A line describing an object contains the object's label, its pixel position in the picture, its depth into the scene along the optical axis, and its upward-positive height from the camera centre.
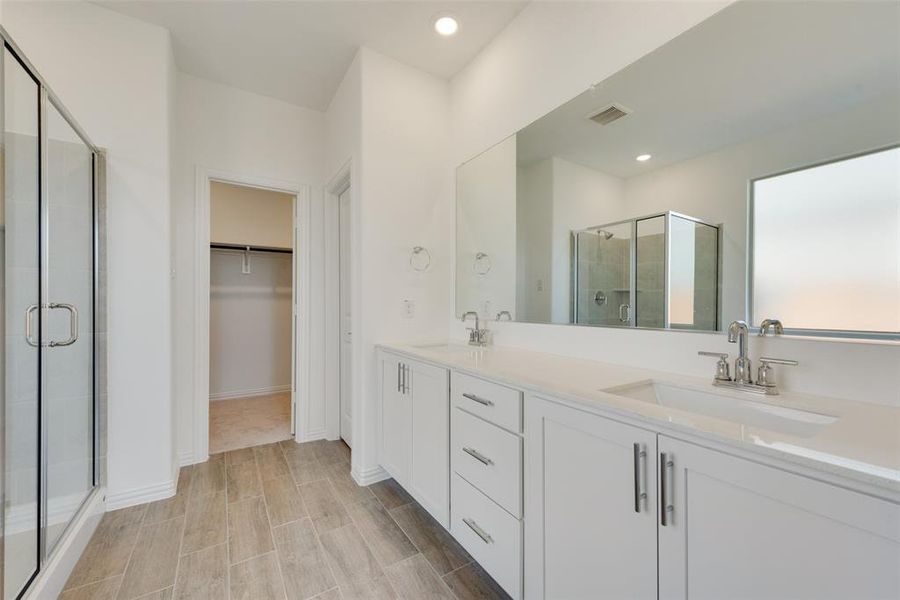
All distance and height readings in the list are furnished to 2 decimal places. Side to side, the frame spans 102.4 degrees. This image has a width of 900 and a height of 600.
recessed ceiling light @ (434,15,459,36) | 2.14 +1.65
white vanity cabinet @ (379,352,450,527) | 1.72 -0.69
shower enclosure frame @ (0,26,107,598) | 1.36 -0.12
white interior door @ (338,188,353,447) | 2.91 -0.17
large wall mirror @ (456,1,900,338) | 0.98 +0.42
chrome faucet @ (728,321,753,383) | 1.13 -0.15
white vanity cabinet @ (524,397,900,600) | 0.64 -0.50
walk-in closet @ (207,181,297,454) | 3.98 -0.03
